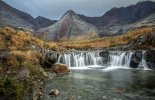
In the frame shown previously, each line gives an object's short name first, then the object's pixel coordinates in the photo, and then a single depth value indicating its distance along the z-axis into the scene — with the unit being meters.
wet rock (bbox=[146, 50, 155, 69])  20.44
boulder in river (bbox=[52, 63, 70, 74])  16.73
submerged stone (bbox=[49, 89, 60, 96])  10.47
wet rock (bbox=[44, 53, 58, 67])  19.05
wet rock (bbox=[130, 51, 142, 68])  21.61
